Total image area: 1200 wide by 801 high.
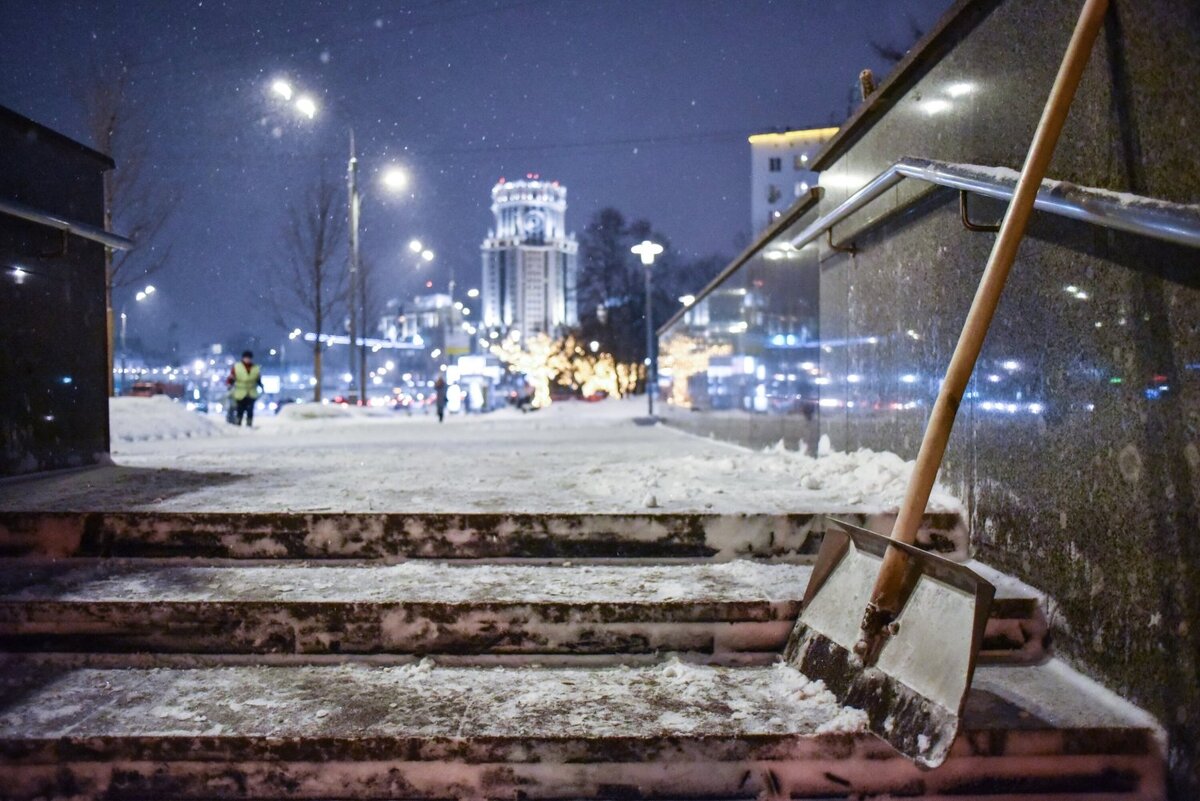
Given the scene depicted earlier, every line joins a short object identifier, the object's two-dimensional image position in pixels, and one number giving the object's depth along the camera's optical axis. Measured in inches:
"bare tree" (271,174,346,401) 1090.7
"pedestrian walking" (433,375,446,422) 1130.2
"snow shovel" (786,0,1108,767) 92.5
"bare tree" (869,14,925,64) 1027.3
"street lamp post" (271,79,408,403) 756.0
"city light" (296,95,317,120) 771.4
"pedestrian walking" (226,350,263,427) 635.5
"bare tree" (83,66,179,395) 637.9
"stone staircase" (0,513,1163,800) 98.5
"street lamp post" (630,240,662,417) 946.7
